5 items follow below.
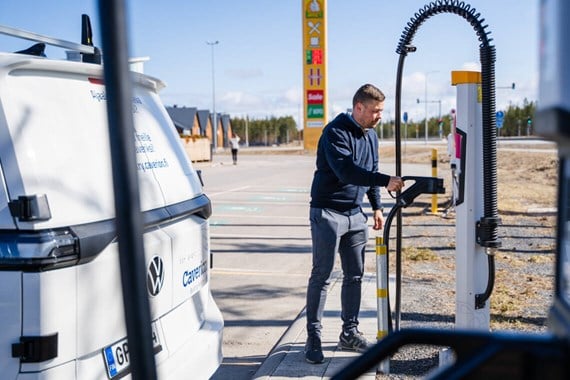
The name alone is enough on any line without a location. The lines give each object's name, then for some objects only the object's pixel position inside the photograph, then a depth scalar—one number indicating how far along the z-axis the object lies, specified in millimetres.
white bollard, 4586
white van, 2541
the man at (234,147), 38709
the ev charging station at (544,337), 1019
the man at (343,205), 4562
